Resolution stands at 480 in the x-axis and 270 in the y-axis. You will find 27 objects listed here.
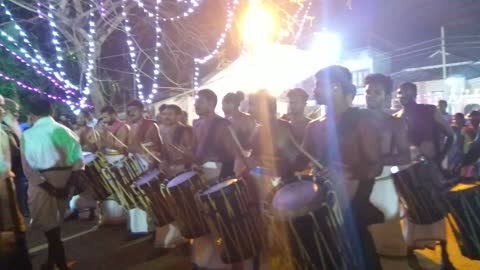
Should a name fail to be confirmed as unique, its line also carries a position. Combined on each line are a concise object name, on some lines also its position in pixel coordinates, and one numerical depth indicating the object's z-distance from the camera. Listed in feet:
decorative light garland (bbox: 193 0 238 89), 41.41
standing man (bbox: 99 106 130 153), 22.67
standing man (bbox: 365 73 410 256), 14.75
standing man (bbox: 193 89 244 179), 15.90
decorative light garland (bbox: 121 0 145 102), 35.29
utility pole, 61.72
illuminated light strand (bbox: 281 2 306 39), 44.45
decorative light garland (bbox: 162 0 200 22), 39.70
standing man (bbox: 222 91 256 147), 19.08
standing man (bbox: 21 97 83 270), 15.17
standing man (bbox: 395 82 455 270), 16.37
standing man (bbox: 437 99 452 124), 31.42
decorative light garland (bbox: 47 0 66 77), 34.65
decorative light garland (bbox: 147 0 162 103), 37.96
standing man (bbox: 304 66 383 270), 10.78
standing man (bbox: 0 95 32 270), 12.60
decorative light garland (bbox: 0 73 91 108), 38.42
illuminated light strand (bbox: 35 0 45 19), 33.41
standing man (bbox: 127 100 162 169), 20.45
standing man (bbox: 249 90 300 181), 14.25
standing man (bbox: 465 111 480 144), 29.76
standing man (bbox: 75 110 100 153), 25.41
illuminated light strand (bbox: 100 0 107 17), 34.17
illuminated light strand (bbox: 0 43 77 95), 36.60
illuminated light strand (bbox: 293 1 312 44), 44.72
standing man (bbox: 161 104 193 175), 19.90
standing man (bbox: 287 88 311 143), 17.33
